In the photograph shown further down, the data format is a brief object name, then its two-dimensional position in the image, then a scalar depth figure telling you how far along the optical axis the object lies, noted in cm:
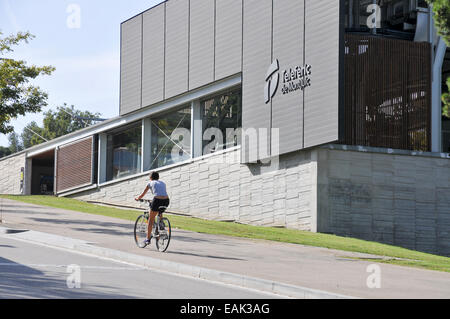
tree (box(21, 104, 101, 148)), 9419
